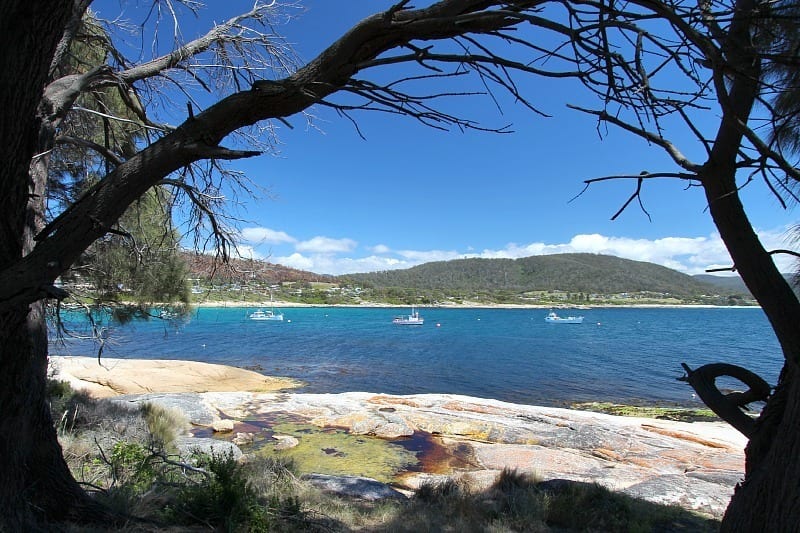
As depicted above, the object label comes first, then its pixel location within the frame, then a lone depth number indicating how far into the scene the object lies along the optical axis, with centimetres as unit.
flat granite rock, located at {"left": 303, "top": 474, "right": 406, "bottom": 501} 724
